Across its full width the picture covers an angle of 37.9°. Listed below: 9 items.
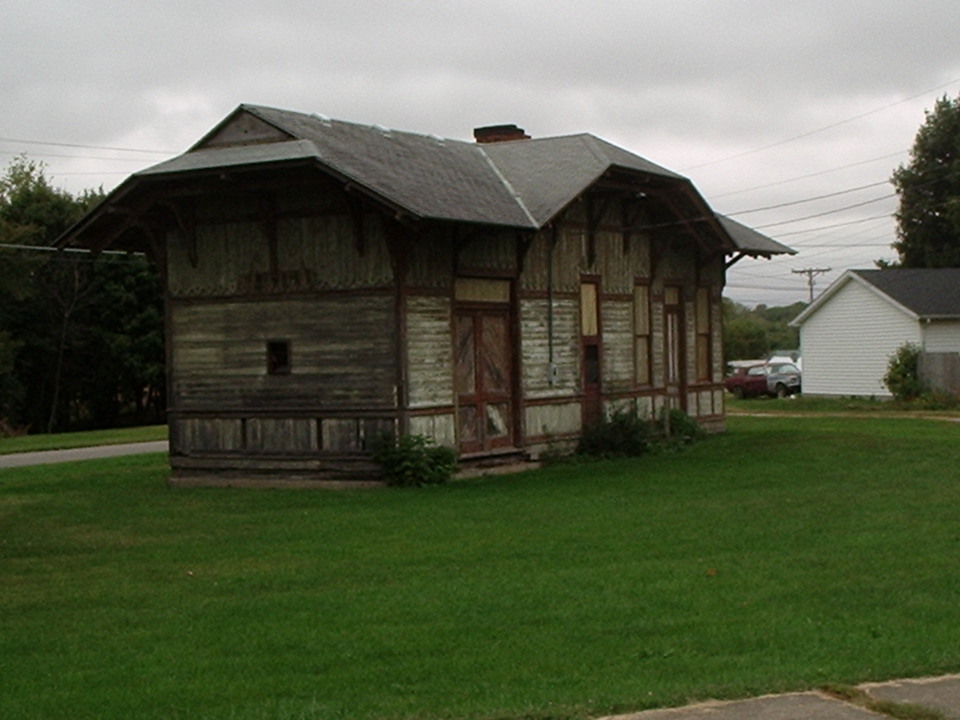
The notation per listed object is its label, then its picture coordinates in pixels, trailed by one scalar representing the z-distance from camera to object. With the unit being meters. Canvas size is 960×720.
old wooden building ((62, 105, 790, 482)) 21.80
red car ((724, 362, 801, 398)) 59.12
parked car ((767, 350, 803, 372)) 83.12
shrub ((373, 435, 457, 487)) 21.47
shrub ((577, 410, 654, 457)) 25.89
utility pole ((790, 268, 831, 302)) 103.44
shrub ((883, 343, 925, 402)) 45.62
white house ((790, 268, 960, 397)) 48.34
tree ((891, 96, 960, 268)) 72.19
